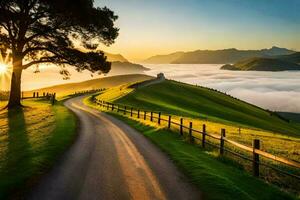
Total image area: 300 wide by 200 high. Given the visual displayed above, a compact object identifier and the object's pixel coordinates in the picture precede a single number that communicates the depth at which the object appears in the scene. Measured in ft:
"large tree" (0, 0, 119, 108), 113.60
